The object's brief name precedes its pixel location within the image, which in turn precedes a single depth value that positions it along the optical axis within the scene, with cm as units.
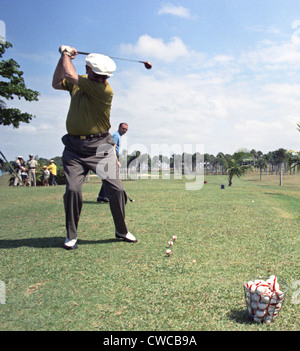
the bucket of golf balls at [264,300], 274
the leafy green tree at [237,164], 3231
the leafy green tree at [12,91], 2389
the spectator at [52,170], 2289
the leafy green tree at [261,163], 11469
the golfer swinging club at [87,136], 482
